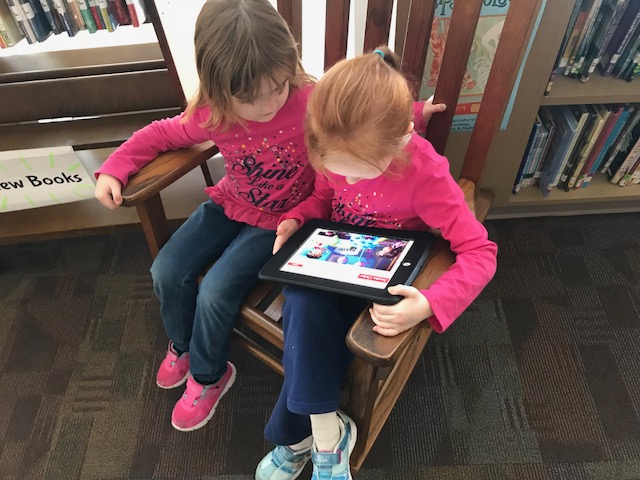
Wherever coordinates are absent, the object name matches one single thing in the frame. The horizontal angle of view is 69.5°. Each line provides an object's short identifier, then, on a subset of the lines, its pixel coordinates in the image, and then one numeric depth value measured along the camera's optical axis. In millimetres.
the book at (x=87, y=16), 1120
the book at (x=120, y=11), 1141
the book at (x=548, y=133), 1295
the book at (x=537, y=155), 1289
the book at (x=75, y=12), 1116
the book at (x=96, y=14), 1122
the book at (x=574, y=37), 1055
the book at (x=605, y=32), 1055
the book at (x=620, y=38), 1061
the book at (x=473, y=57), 972
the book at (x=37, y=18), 1103
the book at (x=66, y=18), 1113
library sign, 1163
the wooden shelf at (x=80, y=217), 1375
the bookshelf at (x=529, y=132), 1028
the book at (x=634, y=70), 1151
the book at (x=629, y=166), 1337
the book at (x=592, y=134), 1252
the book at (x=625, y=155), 1329
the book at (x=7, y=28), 1104
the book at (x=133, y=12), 1145
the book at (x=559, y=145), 1271
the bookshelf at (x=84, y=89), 1168
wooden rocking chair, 740
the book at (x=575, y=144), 1258
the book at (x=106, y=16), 1126
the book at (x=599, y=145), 1251
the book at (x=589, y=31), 1057
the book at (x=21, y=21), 1089
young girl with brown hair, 706
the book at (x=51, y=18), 1117
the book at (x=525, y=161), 1294
